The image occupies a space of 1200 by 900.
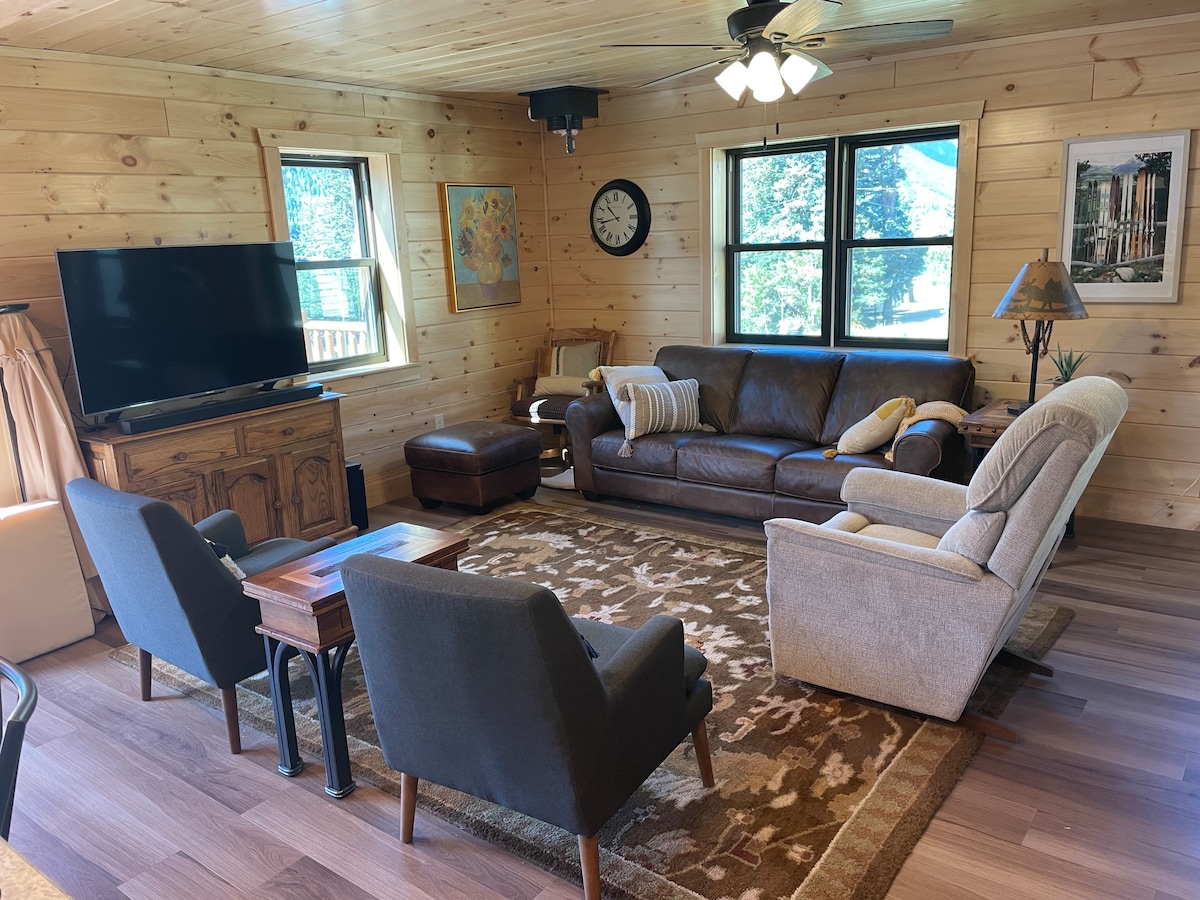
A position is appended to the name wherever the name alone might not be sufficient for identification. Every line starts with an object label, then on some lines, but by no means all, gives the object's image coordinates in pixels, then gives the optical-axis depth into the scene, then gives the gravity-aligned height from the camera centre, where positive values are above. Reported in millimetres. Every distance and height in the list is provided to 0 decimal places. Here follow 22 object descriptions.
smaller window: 5105 +175
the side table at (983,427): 4184 -806
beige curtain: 3656 -464
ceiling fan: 3109 +774
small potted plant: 4359 -555
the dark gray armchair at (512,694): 1869 -950
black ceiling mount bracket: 5484 +1044
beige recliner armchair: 2518 -972
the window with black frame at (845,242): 5102 +126
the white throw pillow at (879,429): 4441 -835
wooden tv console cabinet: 3896 -813
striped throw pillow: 5109 -793
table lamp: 4008 -200
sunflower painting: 5828 +231
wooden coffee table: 2545 -1013
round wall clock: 5988 +378
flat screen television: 3799 -114
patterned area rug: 2248 -1495
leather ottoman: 5117 -1066
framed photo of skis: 4238 +159
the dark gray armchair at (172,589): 2648 -911
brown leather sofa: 4414 -922
